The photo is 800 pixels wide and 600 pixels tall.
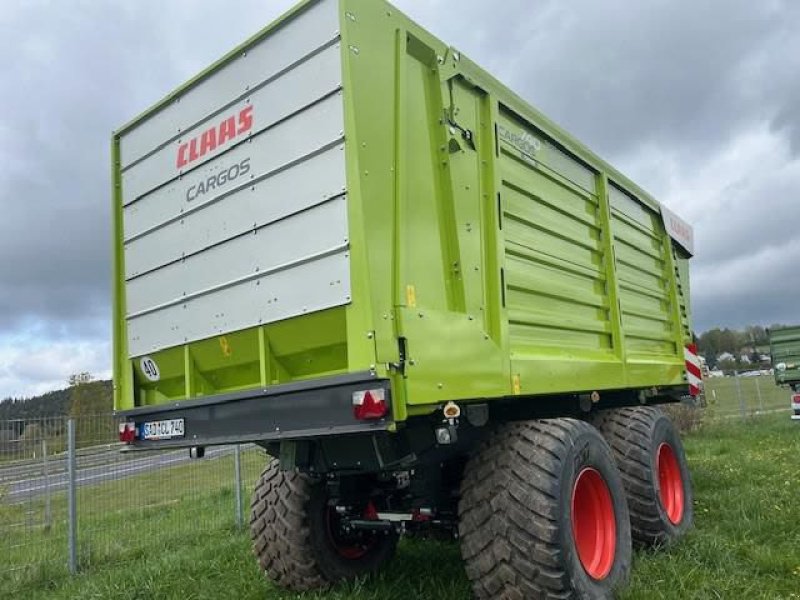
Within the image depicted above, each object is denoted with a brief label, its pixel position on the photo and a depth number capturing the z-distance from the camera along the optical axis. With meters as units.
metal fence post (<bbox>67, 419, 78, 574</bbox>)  6.41
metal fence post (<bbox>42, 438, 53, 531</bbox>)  7.31
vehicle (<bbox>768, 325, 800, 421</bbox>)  17.44
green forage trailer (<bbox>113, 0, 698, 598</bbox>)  3.33
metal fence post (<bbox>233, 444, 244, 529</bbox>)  7.73
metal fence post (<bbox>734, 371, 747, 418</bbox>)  20.95
